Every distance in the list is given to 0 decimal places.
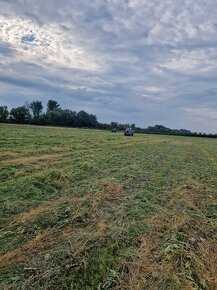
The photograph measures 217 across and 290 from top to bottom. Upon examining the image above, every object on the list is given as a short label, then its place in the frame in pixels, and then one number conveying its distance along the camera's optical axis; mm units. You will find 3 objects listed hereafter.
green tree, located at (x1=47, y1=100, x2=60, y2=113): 104285
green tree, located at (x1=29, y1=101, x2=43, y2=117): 108434
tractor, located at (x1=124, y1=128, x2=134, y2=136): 42869
